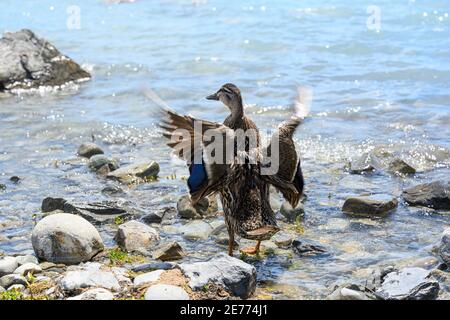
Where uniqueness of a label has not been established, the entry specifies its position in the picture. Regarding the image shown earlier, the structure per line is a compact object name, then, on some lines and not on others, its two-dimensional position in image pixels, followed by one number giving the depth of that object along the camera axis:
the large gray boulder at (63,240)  6.26
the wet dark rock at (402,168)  8.77
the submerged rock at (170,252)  6.41
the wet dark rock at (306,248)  6.58
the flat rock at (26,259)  6.16
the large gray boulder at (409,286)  5.38
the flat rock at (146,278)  5.57
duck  6.21
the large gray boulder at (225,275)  5.51
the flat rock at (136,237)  6.62
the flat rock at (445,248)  6.13
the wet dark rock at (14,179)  8.70
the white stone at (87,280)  5.47
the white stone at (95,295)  5.21
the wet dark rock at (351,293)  5.20
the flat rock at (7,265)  5.96
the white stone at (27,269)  5.92
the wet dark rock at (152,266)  6.01
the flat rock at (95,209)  7.38
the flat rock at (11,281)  5.72
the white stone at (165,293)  5.20
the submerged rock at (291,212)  7.37
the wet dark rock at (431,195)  7.51
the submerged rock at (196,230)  7.02
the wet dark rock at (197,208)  7.50
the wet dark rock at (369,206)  7.40
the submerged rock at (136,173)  8.62
